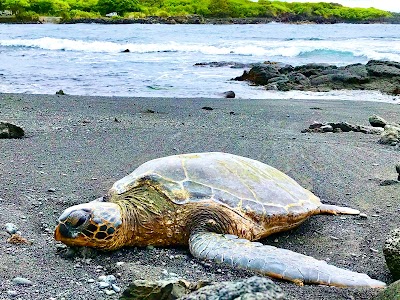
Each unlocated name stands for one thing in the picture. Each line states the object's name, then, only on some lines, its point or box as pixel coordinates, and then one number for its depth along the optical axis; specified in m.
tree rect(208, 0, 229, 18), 89.69
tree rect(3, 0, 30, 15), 77.62
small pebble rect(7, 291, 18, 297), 2.08
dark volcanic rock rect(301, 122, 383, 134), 6.21
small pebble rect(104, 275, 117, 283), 2.31
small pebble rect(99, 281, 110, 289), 2.26
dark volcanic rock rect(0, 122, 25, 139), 5.31
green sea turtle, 2.45
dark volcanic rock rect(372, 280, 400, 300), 1.82
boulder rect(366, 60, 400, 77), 13.03
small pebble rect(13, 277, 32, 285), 2.21
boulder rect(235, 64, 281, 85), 13.62
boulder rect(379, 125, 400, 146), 5.48
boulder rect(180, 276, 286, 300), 1.37
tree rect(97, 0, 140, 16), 87.31
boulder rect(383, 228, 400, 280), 2.28
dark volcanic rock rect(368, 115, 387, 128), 6.78
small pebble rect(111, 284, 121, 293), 2.22
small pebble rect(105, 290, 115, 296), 2.18
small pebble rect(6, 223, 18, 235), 2.83
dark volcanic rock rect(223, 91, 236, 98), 10.46
